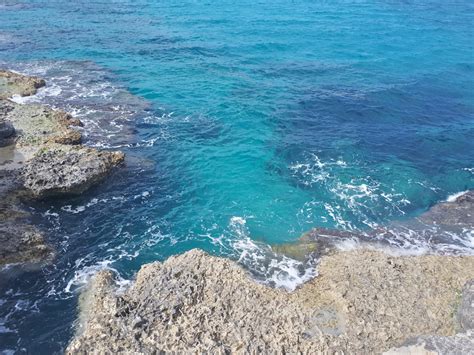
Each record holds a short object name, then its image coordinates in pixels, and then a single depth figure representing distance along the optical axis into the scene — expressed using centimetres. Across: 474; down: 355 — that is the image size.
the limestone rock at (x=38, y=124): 3588
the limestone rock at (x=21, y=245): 2497
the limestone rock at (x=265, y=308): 1905
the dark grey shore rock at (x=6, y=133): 3506
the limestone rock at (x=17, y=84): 4459
